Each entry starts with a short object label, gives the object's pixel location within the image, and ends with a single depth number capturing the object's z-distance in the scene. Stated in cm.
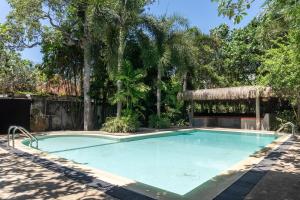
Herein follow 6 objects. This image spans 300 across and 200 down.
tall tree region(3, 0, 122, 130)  1013
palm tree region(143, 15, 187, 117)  1139
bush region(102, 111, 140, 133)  1018
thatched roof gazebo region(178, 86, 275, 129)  1095
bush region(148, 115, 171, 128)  1200
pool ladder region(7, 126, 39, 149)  623
